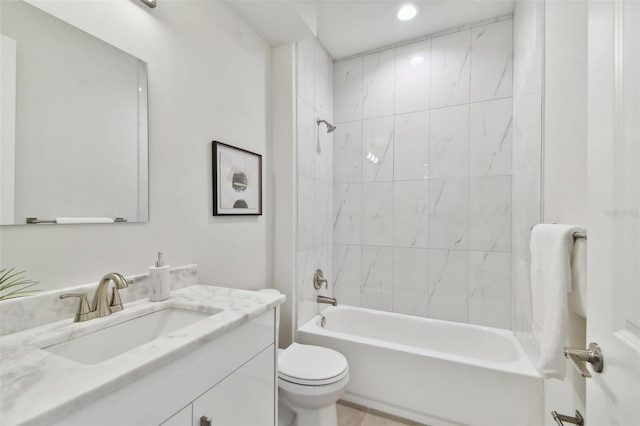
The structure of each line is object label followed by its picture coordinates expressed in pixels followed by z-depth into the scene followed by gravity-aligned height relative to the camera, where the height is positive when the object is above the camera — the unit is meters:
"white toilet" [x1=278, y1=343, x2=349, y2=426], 1.48 -0.93
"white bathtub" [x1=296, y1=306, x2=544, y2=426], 1.58 -1.01
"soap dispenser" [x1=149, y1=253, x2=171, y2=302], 1.14 -0.29
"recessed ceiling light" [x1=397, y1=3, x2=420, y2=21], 2.06 +1.52
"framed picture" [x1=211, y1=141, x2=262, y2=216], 1.58 +0.20
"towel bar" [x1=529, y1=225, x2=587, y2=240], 0.99 -0.07
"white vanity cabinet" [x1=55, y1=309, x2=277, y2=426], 0.60 -0.48
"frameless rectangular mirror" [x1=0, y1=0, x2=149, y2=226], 0.84 +0.31
